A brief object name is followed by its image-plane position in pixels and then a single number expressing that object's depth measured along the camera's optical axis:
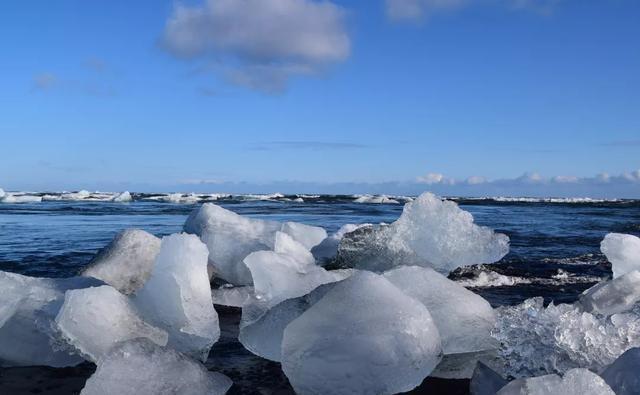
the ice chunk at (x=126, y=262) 3.79
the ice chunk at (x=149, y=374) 1.99
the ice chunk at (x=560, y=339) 2.21
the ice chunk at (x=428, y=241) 4.68
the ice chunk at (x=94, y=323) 2.38
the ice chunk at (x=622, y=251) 4.16
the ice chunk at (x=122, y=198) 28.41
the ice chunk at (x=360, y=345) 2.06
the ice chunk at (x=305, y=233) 5.14
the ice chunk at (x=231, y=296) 3.81
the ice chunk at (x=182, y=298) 2.65
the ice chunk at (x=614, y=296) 3.21
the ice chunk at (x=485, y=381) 2.08
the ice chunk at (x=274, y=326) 2.48
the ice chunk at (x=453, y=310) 2.56
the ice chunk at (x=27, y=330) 2.53
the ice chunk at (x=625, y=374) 1.81
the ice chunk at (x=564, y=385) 1.73
